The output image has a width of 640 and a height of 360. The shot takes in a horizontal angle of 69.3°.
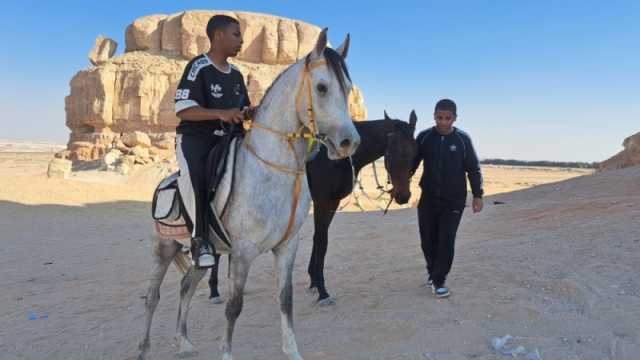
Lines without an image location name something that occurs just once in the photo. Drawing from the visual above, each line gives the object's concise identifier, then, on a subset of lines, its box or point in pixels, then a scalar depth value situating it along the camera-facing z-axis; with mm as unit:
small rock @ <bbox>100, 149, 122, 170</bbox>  24522
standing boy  5066
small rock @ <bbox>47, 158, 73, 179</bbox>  21141
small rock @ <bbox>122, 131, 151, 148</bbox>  32219
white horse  3051
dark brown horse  5430
